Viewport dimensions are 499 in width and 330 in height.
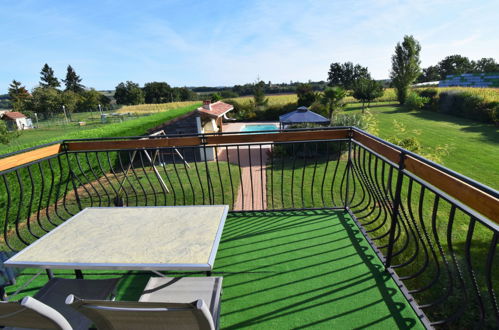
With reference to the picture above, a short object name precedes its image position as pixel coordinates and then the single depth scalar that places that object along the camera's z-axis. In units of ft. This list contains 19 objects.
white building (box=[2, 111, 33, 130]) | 91.42
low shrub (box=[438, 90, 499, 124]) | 54.93
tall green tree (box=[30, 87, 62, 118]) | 113.50
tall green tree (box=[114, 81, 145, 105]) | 171.17
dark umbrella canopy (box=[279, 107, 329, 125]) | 35.13
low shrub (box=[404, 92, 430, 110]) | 76.98
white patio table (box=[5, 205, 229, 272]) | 4.39
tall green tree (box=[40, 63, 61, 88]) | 186.60
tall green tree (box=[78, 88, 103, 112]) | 150.59
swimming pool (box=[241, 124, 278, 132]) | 67.00
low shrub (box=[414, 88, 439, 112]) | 78.84
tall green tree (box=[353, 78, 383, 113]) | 78.33
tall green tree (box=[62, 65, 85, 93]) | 197.98
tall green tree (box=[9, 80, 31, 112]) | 122.62
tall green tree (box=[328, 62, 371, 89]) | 192.65
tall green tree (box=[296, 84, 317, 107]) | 77.41
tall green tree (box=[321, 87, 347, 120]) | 55.72
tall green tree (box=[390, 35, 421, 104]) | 92.02
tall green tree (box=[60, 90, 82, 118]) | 114.12
